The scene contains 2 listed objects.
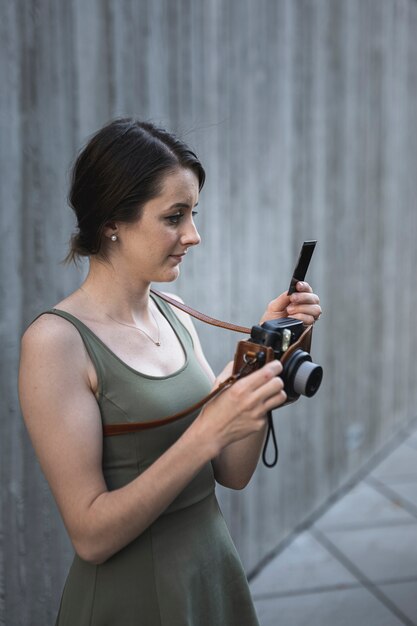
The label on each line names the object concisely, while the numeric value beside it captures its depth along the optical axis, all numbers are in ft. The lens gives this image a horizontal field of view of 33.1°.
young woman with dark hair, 4.32
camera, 4.41
